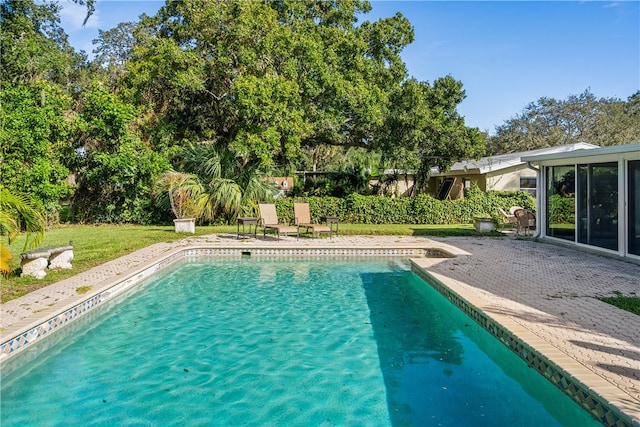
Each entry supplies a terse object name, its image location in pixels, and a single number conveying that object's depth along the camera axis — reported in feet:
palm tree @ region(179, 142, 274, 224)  54.39
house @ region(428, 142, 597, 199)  74.23
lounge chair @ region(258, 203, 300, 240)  45.52
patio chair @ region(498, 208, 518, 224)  54.83
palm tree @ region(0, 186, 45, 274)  19.65
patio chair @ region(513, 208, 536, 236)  49.14
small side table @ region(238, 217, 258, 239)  44.34
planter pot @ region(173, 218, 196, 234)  49.47
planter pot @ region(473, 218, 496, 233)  51.62
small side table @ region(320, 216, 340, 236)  45.21
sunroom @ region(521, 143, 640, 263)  31.50
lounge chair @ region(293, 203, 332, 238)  46.02
